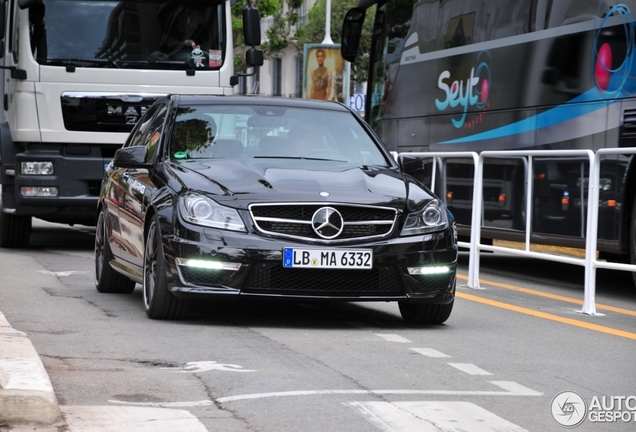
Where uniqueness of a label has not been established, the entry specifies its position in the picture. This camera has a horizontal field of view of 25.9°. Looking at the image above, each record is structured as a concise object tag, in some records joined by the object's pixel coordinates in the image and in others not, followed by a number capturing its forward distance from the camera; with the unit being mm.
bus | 11898
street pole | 51156
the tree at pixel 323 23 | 62188
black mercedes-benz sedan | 8391
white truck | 15484
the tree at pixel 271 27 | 47469
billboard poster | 37594
